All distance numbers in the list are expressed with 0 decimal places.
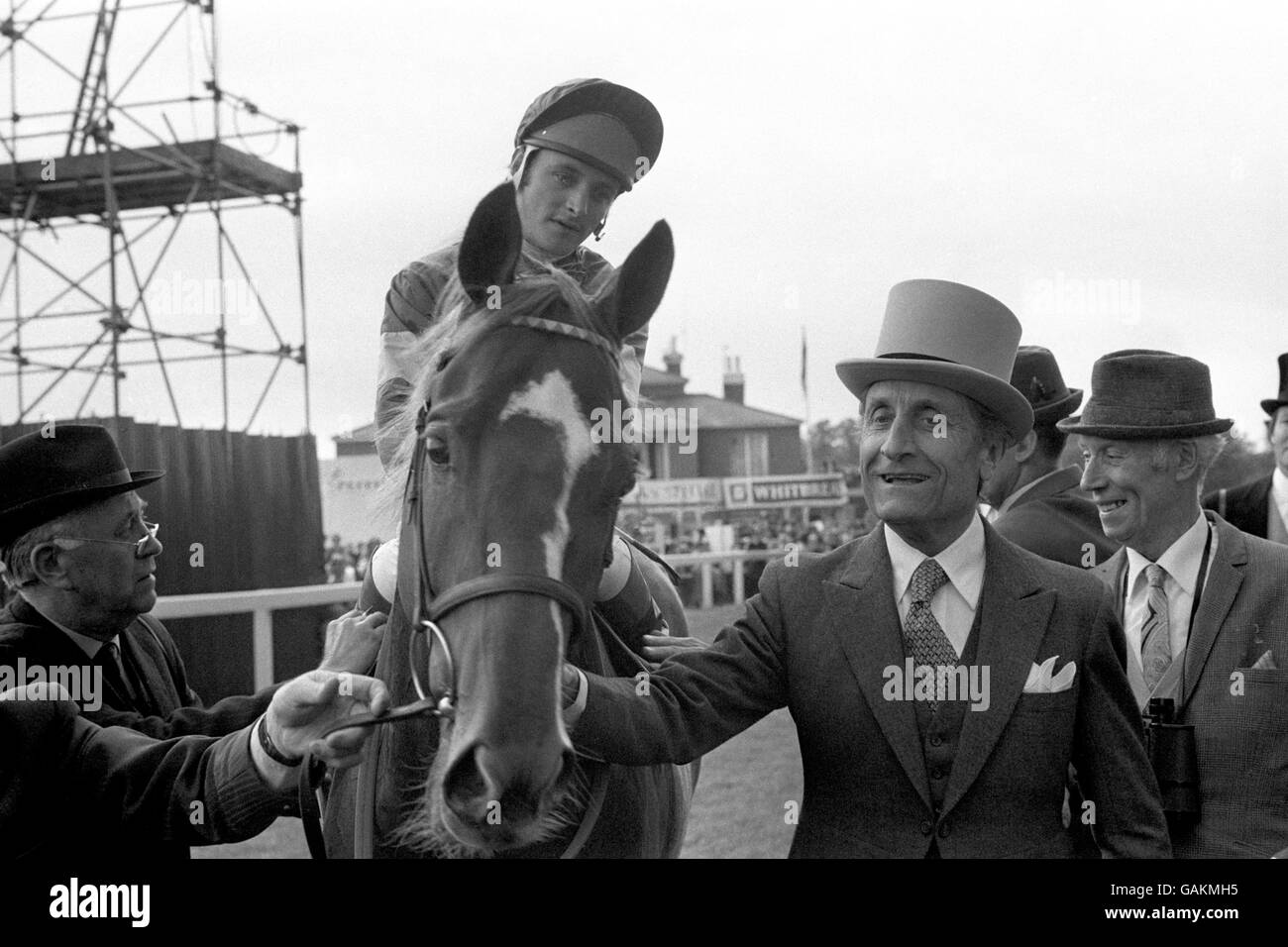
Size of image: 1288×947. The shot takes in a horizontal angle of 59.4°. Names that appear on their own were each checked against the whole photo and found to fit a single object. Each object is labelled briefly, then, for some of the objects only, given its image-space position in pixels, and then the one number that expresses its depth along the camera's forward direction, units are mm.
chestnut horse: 1624
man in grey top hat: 1953
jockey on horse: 2111
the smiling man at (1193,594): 2229
